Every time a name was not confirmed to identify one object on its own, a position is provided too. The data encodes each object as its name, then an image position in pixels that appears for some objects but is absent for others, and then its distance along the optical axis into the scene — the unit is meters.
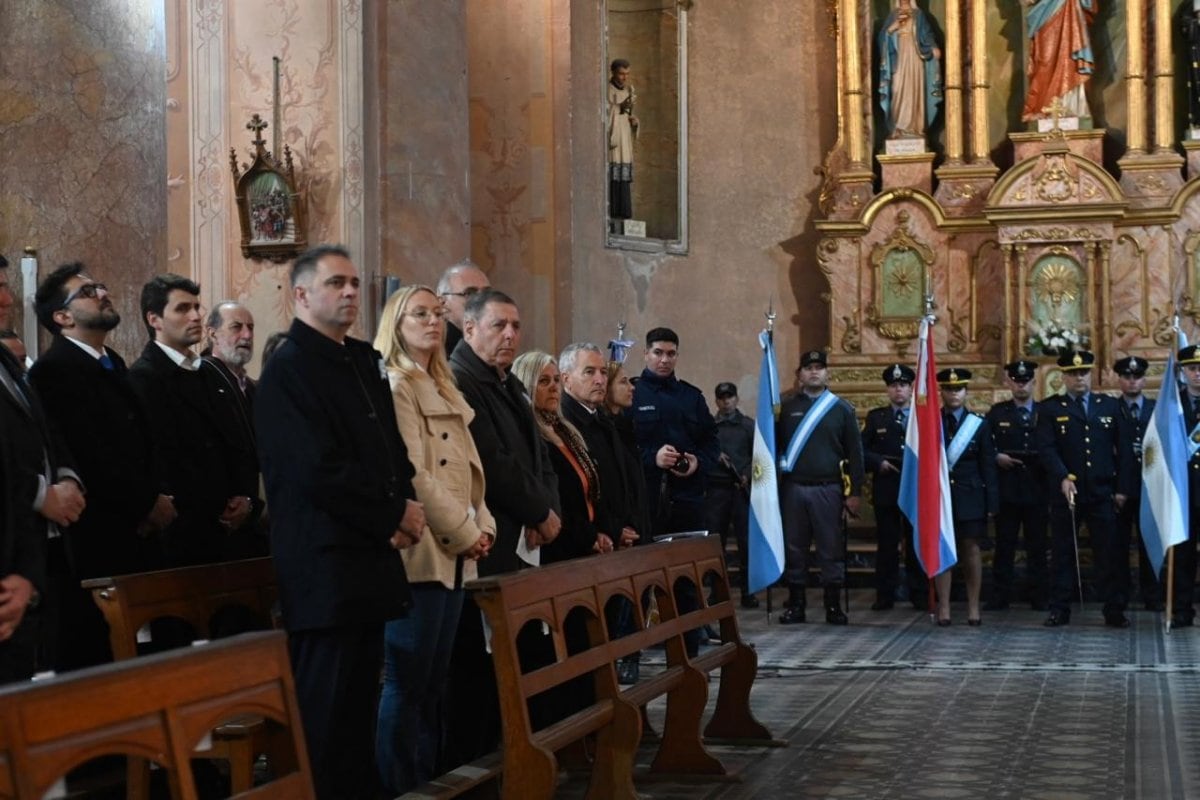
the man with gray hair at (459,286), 6.58
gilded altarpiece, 15.59
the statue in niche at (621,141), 16.08
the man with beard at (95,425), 5.47
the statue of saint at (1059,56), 16.00
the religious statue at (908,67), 16.41
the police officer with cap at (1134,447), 11.48
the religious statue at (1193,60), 15.71
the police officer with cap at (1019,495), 12.13
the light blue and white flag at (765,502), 11.07
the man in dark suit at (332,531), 4.56
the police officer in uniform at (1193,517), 10.91
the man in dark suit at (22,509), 4.23
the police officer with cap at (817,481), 11.51
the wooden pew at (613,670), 4.83
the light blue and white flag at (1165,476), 10.88
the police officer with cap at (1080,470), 11.20
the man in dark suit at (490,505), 5.84
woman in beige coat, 5.05
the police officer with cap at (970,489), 11.30
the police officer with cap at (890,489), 12.35
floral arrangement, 15.46
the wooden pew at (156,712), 2.63
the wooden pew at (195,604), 4.54
